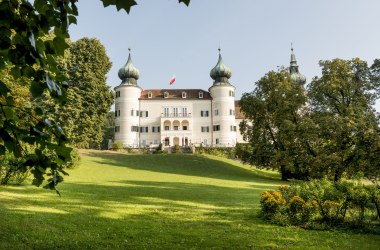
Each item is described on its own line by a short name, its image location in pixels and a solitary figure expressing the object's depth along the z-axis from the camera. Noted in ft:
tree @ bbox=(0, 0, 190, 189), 10.22
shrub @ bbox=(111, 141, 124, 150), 194.70
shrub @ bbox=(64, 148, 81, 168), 99.36
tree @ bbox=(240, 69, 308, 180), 111.24
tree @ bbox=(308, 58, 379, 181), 86.69
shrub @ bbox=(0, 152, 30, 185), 54.75
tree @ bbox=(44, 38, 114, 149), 146.92
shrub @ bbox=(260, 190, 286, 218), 42.11
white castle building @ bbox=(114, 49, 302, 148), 218.59
